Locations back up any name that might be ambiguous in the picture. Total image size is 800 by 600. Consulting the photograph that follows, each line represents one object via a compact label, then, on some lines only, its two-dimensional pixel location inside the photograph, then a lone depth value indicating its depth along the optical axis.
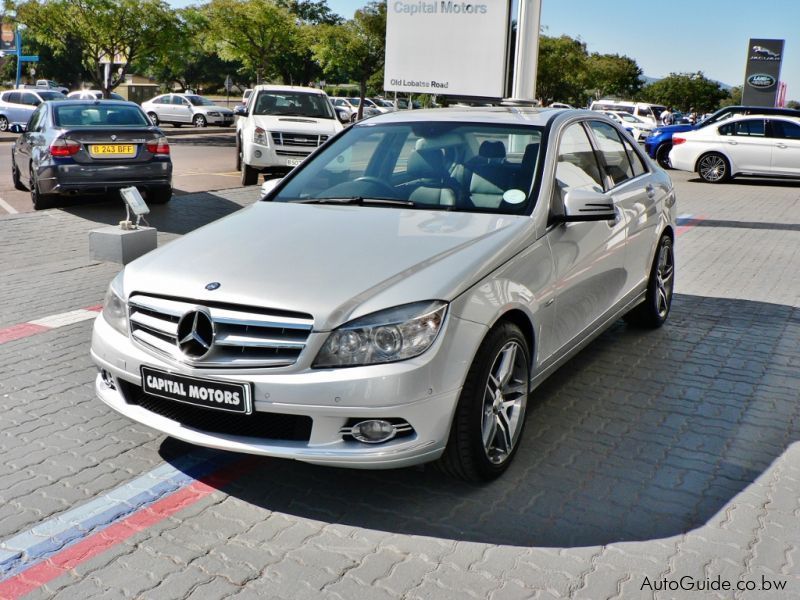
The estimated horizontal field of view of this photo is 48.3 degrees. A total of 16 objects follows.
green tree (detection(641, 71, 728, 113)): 94.38
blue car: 22.66
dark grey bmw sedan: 11.86
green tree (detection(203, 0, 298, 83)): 38.56
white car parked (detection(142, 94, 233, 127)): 40.41
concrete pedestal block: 8.60
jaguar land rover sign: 44.81
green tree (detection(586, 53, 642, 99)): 78.44
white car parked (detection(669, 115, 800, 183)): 19.39
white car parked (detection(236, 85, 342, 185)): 15.68
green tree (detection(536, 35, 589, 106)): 61.84
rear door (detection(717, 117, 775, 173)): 19.56
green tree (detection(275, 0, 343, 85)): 61.86
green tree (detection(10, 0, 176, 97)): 31.02
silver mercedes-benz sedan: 3.37
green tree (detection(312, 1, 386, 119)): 41.88
